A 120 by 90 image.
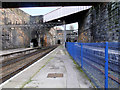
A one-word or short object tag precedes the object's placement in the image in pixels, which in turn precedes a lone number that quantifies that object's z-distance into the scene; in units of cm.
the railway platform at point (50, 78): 353
